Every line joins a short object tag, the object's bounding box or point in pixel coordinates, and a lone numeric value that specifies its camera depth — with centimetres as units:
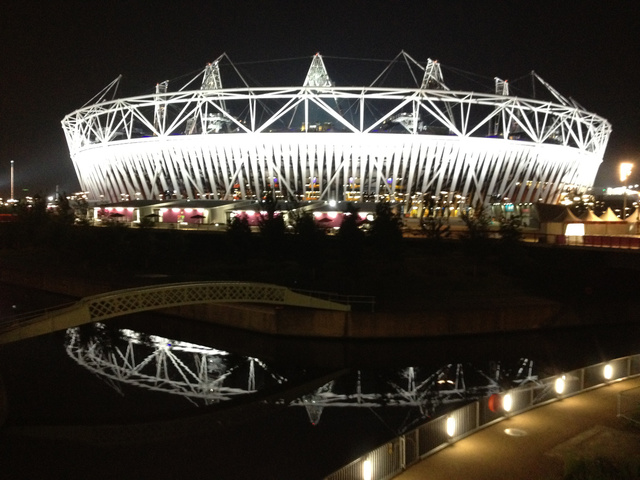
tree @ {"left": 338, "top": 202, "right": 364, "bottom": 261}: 2773
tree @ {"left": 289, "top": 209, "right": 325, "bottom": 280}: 2683
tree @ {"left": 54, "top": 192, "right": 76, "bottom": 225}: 3994
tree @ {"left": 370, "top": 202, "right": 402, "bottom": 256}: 2812
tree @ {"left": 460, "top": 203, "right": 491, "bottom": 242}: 2722
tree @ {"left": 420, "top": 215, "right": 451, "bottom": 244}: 3022
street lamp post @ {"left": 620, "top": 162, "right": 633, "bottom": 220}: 3095
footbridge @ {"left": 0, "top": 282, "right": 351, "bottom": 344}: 1435
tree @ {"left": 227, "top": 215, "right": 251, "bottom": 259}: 3138
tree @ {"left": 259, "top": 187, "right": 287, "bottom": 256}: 2988
